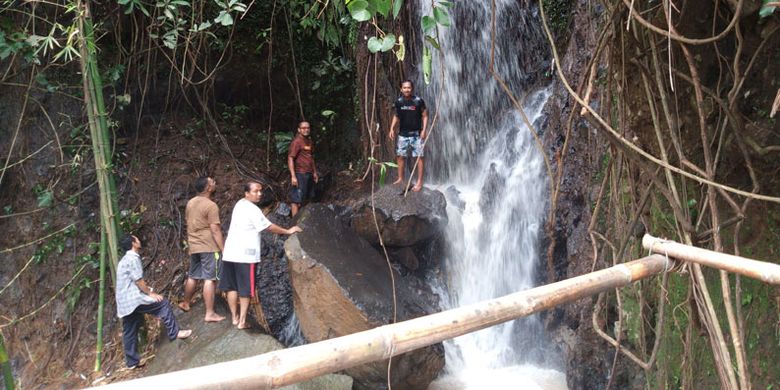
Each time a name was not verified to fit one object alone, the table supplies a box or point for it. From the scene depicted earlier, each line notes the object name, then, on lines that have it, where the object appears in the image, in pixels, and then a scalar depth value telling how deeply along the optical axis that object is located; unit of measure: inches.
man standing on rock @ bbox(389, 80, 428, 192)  261.7
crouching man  218.2
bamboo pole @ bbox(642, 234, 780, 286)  57.3
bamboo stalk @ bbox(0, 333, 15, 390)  140.6
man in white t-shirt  221.5
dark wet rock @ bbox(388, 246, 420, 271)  272.7
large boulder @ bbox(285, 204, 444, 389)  211.5
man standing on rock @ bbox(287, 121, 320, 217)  294.0
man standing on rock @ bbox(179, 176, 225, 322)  232.8
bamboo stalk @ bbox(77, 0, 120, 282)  245.0
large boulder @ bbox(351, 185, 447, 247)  259.1
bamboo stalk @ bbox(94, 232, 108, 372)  249.4
